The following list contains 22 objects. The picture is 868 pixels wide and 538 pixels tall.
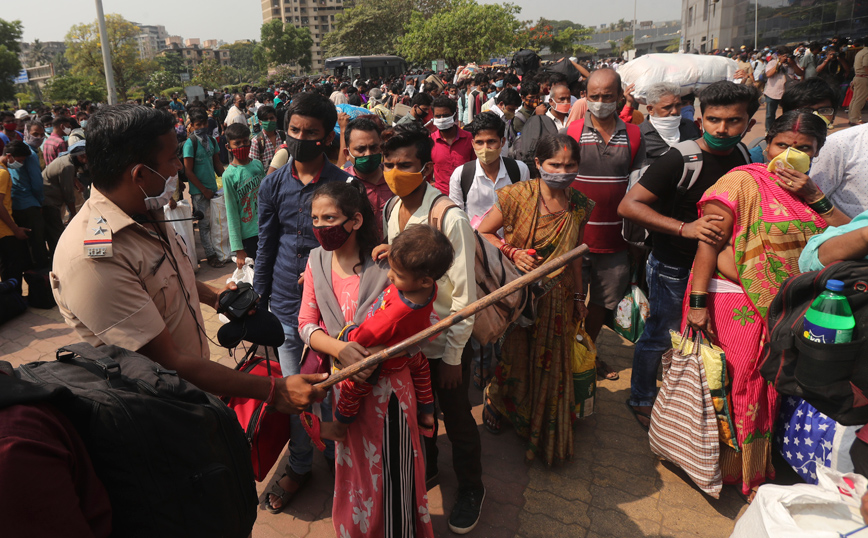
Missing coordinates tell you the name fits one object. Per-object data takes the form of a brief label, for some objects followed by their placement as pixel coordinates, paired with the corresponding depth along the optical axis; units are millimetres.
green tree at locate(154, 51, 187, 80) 87188
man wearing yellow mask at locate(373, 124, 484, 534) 2457
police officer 1682
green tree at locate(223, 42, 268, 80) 94956
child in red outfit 2059
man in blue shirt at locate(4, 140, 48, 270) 6176
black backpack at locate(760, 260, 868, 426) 1779
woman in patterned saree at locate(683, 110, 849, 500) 2518
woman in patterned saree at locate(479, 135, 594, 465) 2988
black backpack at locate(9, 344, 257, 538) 1159
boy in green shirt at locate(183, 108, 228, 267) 6773
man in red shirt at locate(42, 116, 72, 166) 8359
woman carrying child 2273
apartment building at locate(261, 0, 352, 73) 115312
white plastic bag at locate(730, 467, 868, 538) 1764
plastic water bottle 1779
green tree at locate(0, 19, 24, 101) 46531
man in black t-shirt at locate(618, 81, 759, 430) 2889
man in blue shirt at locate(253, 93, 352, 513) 3027
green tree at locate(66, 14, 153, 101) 49719
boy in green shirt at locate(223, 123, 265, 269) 4562
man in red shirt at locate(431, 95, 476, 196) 5227
